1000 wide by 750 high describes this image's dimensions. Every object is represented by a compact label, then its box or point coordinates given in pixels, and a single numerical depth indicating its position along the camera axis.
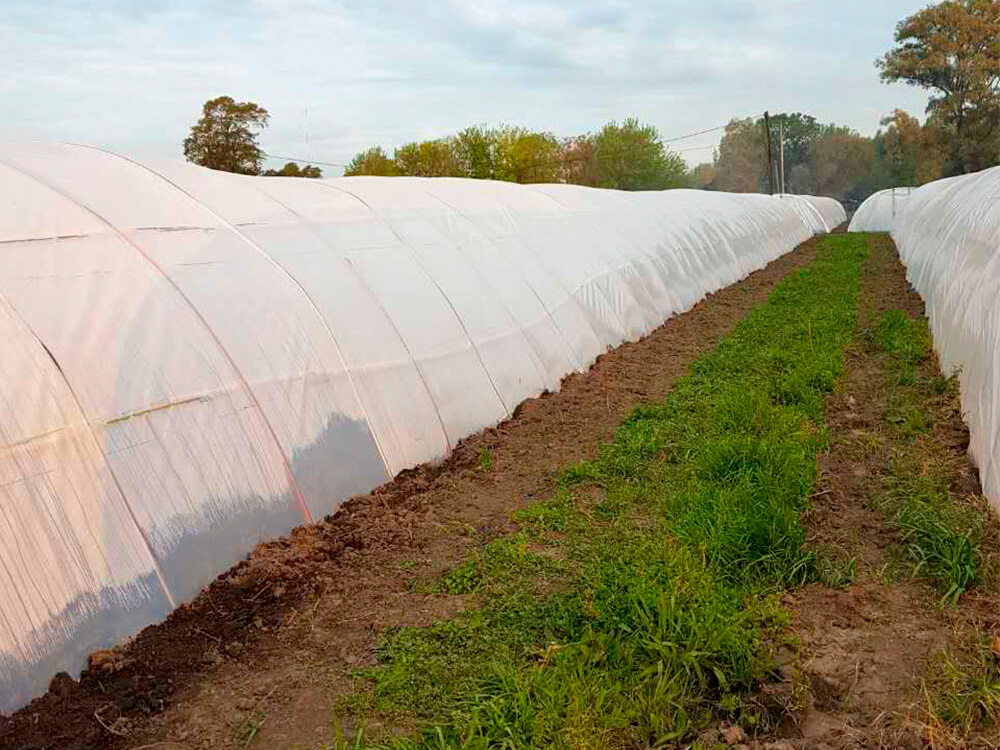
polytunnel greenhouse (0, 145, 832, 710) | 3.71
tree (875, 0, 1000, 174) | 49.62
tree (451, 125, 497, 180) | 55.88
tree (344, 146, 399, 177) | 57.70
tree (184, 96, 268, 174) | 44.16
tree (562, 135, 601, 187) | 61.88
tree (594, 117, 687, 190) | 60.66
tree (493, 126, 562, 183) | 55.44
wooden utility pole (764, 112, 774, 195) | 51.02
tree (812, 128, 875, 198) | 86.25
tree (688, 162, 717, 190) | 116.75
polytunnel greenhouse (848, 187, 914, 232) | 33.63
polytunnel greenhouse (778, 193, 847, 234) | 34.35
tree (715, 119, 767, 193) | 105.38
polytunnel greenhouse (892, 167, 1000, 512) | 5.28
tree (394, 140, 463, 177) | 55.88
